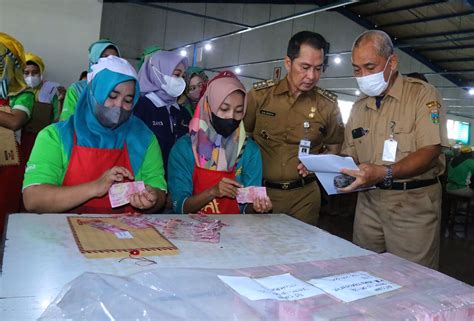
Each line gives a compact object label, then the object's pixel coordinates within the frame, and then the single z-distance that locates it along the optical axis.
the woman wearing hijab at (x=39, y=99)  3.59
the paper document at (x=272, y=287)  1.00
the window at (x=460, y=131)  18.72
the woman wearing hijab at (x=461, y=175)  7.39
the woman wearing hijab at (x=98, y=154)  1.81
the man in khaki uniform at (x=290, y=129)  2.75
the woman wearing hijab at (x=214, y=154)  2.27
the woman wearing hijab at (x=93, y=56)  2.93
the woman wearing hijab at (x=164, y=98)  2.77
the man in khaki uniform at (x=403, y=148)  2.28
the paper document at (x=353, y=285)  1.06
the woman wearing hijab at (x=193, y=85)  4.17
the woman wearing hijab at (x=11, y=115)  2.65
